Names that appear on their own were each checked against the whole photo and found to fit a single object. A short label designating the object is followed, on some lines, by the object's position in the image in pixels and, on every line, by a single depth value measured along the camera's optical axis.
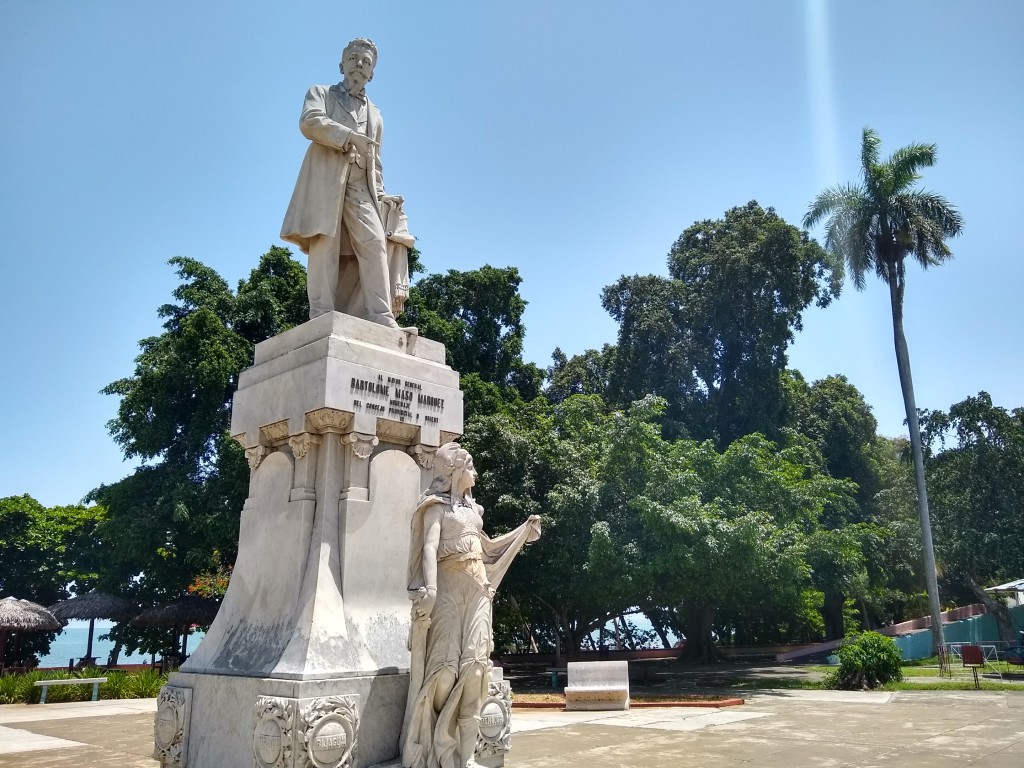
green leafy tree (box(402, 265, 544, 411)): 26.61
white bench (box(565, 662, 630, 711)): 13.34
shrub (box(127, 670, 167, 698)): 16.84
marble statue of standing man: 7.38
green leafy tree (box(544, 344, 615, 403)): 33.31
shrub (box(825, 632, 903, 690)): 16.62
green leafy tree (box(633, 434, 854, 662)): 16.62
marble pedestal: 5.52
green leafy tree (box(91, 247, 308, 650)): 20.67
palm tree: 24.44
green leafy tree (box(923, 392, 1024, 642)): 28.59
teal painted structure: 32.28
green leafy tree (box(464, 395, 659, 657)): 17.81
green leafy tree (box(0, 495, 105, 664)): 31.09
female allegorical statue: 5.53
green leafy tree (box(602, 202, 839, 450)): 30.22
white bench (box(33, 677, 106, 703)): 15.25
